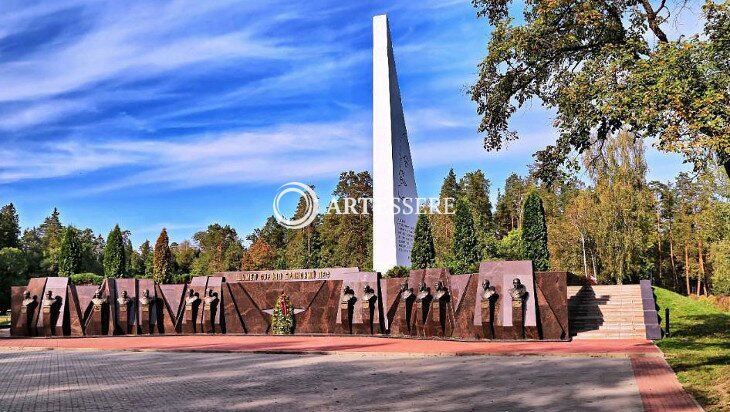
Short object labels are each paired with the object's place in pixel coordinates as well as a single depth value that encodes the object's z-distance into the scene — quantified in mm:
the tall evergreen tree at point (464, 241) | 34156
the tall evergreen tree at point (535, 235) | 34062
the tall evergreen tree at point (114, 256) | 41344
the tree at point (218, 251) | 79000
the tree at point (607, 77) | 9438
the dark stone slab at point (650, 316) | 17461
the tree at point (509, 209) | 82188
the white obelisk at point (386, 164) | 29375
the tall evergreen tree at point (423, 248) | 31844
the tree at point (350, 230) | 57312
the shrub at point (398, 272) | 26188
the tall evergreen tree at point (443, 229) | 52000
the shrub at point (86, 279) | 29966
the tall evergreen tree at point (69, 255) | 38375
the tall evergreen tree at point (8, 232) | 58438
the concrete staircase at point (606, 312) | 18562
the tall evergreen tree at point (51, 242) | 53431
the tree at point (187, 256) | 90650
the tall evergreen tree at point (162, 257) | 56131
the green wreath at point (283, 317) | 22031
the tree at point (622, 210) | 40969
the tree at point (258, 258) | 67750
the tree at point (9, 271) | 42531
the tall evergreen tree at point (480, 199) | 72875
